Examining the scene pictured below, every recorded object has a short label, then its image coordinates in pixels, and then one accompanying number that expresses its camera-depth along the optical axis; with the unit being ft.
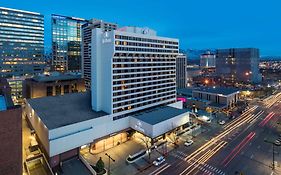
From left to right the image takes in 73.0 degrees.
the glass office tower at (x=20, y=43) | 530.68
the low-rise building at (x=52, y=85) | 345.06
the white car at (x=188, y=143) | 194.64
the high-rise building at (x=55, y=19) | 647.15
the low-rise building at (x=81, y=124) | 158.51
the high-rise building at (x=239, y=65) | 546.26
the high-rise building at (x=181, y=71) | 480.85
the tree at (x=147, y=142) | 181.58
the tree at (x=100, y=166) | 143.84
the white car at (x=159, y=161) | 160.25
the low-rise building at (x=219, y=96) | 320.91
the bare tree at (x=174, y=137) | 200.54
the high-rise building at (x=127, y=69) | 194.90
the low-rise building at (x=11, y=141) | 91.29
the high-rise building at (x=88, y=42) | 485.97
